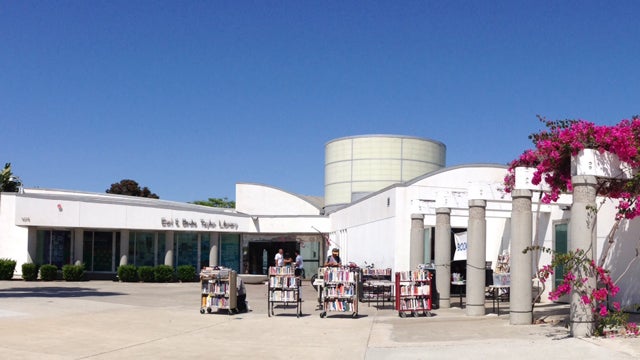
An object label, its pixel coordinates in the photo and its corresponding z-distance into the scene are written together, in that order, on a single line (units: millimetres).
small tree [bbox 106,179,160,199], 79912
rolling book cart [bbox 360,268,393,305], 20266
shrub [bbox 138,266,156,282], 32656
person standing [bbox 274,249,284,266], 20280
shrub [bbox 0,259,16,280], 30984
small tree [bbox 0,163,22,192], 43275
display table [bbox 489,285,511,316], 18125
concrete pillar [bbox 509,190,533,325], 14375
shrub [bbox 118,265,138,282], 32812
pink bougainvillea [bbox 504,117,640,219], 12531
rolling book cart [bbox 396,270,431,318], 16656
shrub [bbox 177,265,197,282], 33812
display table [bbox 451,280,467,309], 19636
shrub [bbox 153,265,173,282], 32969
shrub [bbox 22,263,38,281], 31080
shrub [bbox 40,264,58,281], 31562
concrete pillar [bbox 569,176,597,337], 12133
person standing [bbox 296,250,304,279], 22547
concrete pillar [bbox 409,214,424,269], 21719
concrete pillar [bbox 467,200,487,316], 16547
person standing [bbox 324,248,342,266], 18069
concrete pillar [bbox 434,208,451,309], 19188
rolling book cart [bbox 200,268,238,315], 16922
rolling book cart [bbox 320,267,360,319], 16219
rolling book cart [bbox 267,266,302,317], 16672
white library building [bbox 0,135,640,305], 20844
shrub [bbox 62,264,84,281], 31984
